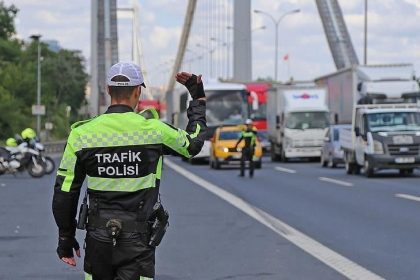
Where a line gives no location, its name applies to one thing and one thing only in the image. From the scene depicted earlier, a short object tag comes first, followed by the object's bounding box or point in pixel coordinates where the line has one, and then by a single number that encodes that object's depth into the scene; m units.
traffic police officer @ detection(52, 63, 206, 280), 5.27
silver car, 39.66
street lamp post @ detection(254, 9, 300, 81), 86.74
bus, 48.50
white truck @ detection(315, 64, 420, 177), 30.31
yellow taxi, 39.78
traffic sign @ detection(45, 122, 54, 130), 83.53
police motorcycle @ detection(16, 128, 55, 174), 32.33
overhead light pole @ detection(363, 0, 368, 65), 66.81
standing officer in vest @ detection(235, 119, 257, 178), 31.31
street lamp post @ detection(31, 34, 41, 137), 72.94
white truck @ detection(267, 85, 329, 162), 46.69
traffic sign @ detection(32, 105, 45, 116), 67.56
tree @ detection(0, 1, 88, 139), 78.62
